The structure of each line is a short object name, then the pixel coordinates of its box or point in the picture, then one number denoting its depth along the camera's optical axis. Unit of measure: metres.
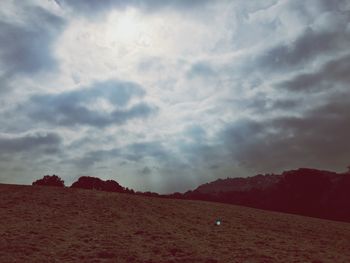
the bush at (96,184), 77.69
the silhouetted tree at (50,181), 75.25
